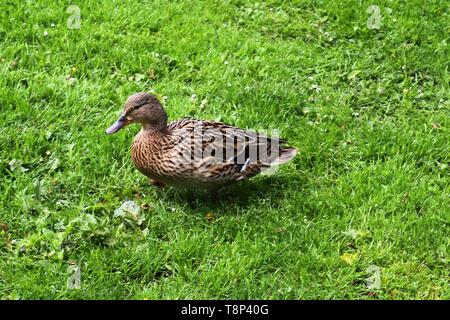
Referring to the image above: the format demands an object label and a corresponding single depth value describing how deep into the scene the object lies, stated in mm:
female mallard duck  4395
